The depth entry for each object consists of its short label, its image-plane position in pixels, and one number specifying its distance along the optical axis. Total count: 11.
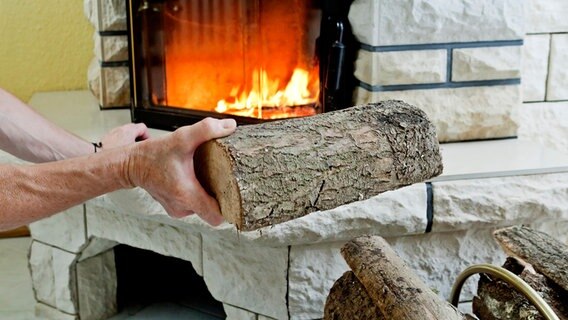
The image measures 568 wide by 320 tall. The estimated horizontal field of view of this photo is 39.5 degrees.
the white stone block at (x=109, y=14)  2.21
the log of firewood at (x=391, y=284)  1.17
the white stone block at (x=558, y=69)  1.97
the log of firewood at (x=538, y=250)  1.29
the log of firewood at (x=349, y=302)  1.30
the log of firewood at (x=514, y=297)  1.27
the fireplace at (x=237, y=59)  1.87
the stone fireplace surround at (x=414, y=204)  1.62
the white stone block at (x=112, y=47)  2.25
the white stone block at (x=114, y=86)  2.27
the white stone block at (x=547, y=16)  1.94
